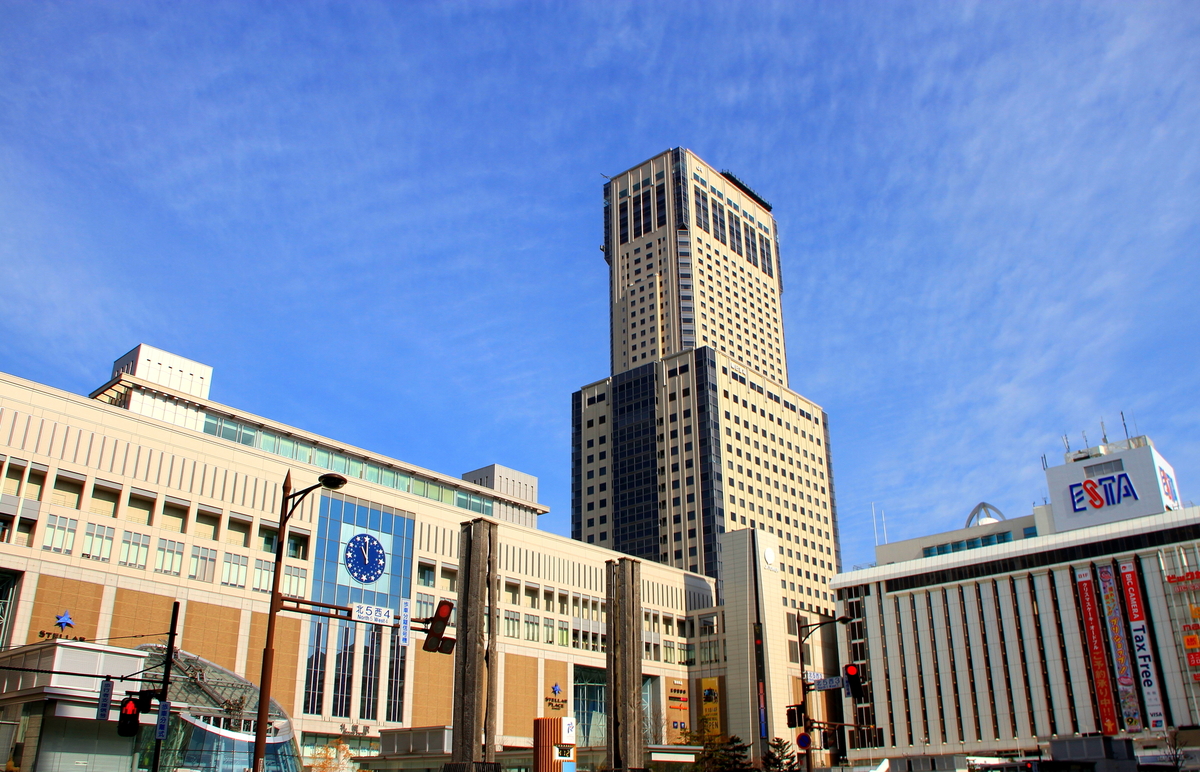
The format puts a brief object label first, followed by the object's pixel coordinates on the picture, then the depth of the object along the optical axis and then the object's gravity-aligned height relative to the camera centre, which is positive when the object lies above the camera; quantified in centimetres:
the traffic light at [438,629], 2832 +267
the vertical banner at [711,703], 11186 +179
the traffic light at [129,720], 2923 +8
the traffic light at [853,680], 3494 +135
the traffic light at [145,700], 3127 +71
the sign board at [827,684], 3703 +131
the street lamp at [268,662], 2580 +166
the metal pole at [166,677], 3103 +154
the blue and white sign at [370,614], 2909 +319
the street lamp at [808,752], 3772 -134
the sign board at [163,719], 3235 +11
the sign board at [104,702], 3703 +79
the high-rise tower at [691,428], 15812 +5088
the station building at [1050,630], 9612 +929
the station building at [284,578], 6506 +1164
